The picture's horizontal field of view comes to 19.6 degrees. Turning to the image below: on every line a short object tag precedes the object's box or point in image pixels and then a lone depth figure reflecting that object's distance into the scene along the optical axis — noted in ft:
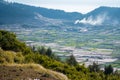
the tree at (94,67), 456.28
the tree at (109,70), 485.48
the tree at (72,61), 432.66
